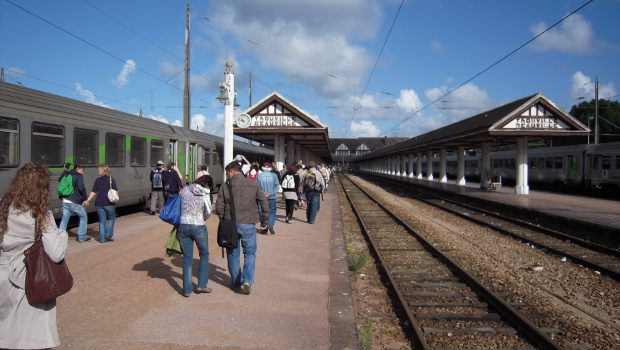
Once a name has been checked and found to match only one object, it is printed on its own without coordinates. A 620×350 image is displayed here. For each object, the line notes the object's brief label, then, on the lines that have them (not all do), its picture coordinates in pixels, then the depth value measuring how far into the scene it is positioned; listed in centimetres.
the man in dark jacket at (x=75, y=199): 934
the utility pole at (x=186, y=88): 2322
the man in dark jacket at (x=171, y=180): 1398
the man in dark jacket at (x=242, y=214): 619
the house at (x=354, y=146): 13438
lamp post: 1492
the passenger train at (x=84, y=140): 966
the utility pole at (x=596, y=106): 3834
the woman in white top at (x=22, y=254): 321
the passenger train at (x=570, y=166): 2789
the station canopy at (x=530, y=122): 2255
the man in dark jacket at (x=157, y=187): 1448
